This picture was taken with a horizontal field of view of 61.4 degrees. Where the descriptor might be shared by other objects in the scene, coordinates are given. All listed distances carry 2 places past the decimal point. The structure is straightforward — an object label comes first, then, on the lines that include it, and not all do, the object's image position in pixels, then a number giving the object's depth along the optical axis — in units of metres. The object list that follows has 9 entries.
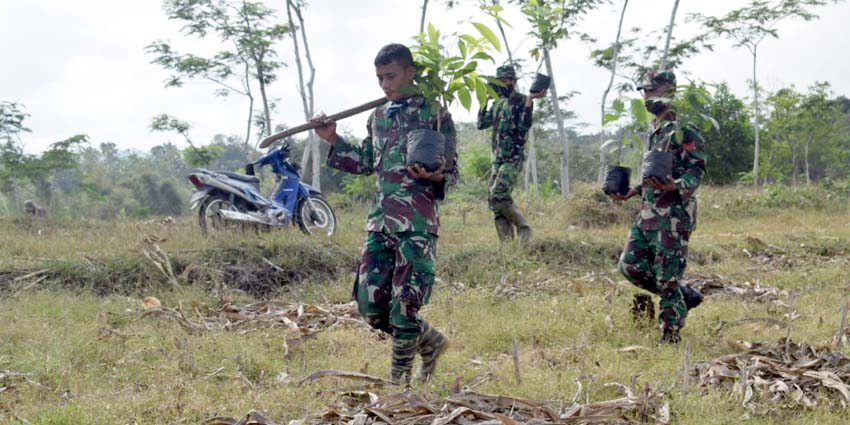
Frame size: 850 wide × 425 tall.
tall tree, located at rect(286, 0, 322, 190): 15.48
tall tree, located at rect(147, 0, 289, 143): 15.73
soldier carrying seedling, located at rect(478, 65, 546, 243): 7.18
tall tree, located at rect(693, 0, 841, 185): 17.67
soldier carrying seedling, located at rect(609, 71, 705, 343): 4.38
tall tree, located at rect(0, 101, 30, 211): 14.93
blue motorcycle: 8.05
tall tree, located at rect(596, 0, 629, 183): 15.95
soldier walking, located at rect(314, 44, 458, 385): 3.43
